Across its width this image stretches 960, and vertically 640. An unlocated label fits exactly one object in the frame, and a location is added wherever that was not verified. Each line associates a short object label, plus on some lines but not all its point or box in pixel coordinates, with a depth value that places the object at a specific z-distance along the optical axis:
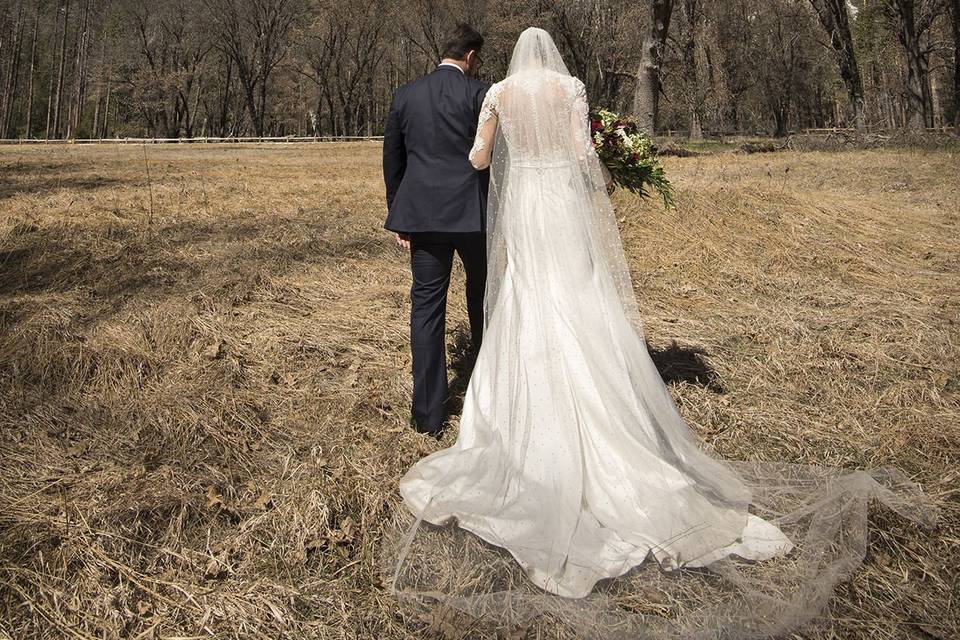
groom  3.43
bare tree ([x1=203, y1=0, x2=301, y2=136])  46.25
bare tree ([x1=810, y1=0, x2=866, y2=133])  20.75
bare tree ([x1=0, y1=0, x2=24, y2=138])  48.72
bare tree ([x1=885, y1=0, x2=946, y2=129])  21.75
